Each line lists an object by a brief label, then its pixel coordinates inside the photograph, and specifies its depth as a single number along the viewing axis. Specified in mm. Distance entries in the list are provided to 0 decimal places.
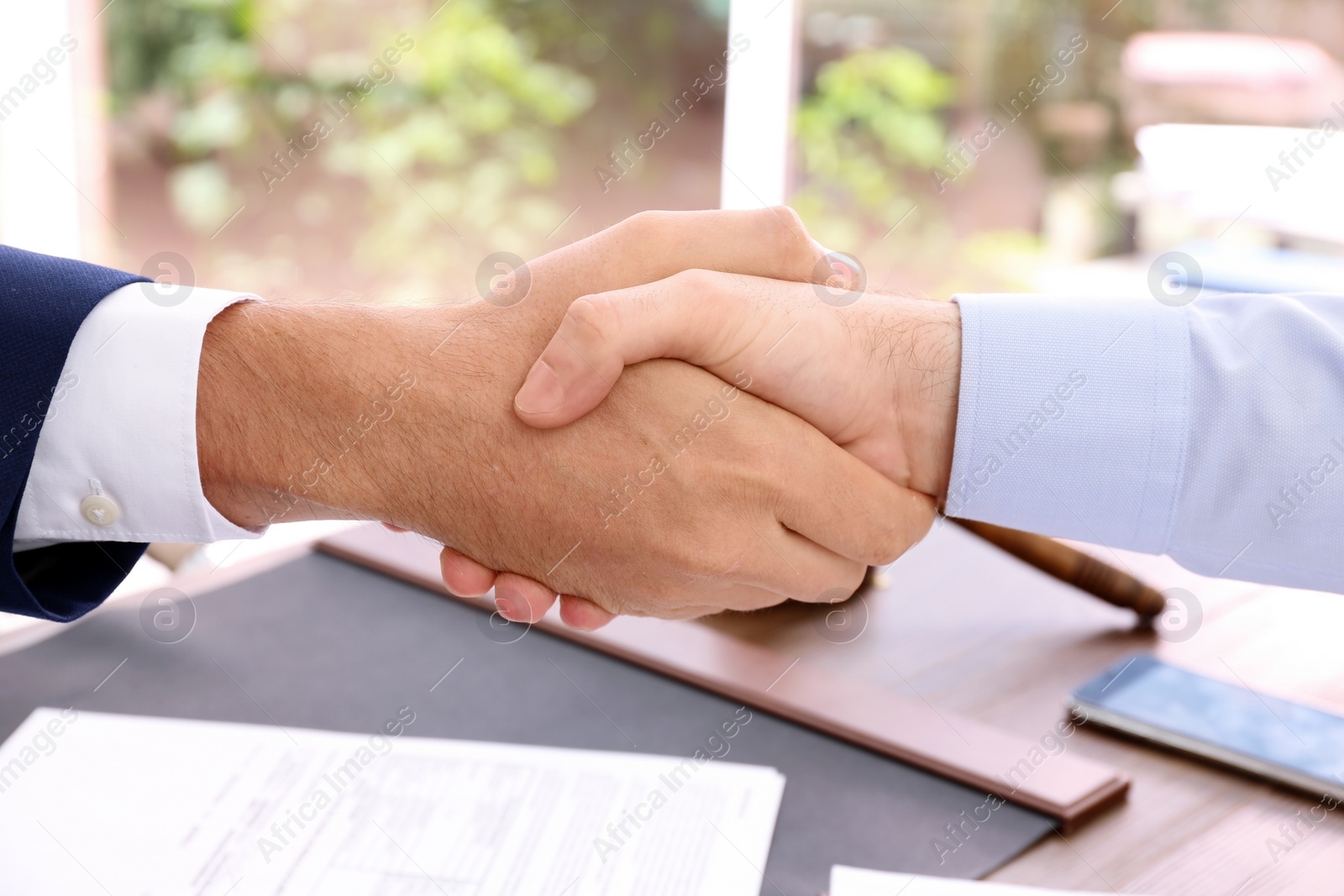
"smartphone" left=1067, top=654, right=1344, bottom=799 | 644
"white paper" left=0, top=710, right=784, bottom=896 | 605
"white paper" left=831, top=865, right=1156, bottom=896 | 599
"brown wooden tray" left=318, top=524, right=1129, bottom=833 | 631
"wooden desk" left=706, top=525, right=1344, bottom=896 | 614
